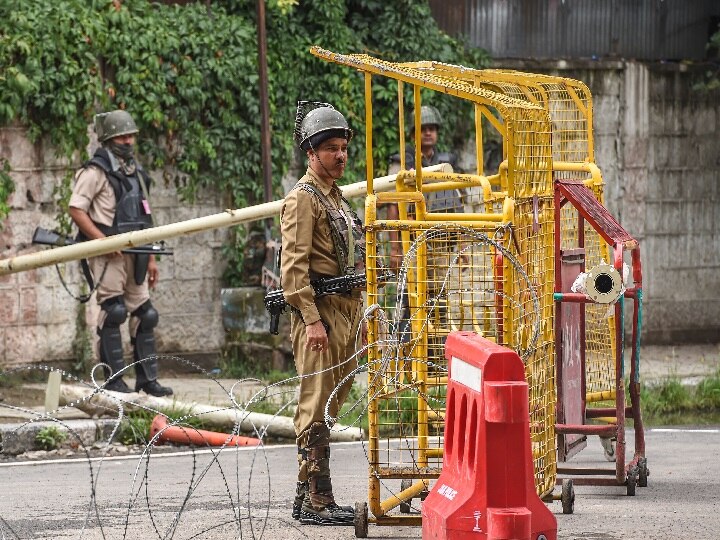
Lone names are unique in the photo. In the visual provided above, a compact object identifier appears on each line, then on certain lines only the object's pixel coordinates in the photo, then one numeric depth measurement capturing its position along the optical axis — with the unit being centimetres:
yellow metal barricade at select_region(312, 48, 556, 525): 1562
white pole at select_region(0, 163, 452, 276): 2486
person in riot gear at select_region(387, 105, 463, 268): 2745
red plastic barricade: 1263
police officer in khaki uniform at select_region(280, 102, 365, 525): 1644
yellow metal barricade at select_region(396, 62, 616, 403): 2042
